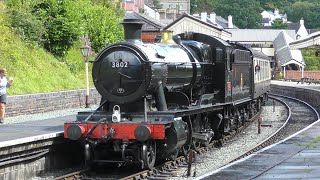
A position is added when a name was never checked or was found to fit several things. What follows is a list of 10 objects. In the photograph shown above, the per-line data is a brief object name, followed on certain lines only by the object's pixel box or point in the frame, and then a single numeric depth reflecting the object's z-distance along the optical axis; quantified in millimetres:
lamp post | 24281
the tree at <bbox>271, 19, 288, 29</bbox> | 136625
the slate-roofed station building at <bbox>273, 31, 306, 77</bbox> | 69906
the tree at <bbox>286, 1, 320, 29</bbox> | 162625
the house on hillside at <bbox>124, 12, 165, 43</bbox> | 51062
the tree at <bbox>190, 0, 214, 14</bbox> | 149000
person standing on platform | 17625
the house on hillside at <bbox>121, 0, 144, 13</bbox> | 82206
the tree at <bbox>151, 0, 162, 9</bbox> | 126938
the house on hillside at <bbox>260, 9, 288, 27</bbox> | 157150
